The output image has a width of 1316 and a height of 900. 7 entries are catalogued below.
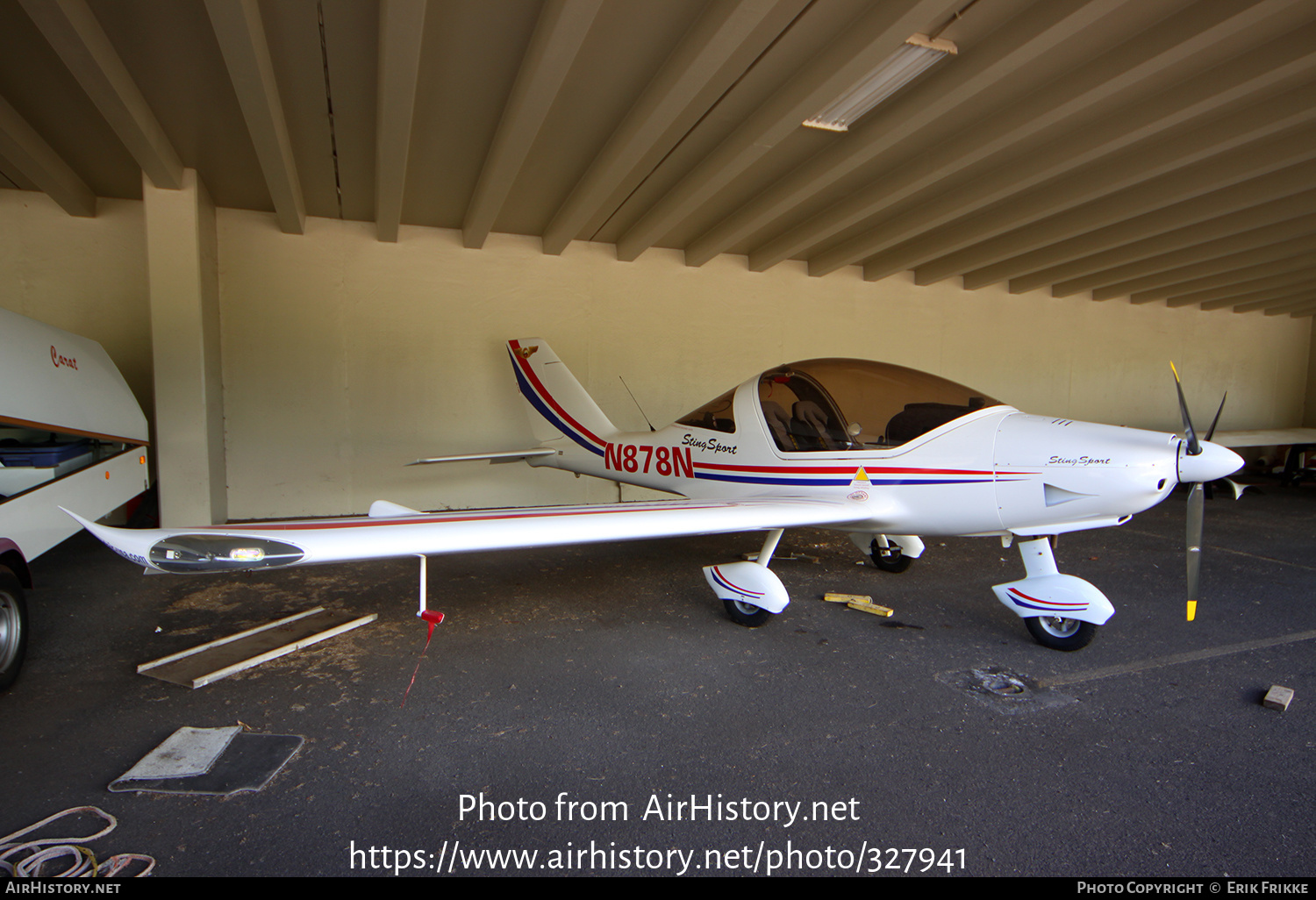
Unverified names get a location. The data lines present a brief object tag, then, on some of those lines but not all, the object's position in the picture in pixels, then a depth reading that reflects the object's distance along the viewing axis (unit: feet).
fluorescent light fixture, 12.23
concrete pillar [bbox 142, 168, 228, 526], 17.88
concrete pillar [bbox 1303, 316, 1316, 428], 41.73
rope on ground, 5.18
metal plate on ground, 6.41
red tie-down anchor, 7.55
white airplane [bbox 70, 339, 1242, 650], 8.34
